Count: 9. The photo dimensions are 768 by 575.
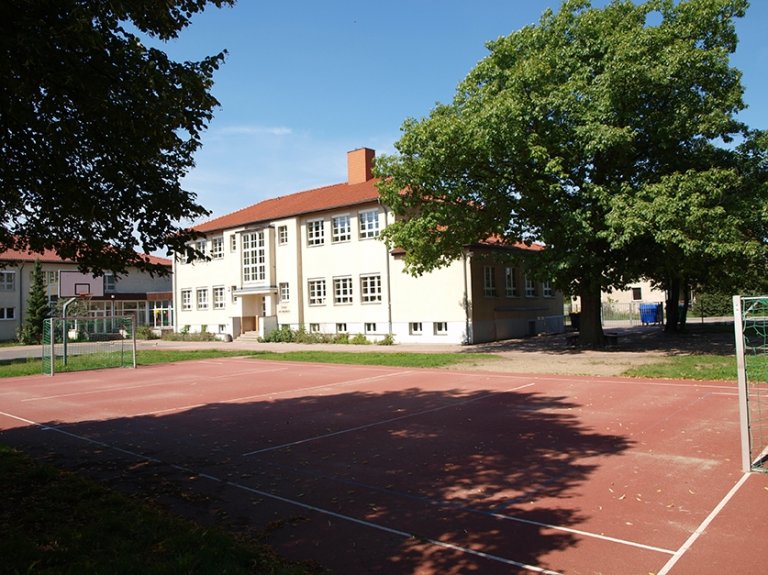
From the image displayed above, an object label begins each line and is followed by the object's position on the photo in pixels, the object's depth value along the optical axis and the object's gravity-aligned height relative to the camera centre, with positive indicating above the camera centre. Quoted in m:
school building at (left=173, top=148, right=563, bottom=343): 31.14 +1.66
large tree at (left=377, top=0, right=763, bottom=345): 19.62 +5.59
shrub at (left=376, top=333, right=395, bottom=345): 31.81 -1.54
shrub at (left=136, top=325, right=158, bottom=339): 47.22 -1.19
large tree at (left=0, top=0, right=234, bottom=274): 6.01 +2.16
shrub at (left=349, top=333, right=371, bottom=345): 33.15 -1.56
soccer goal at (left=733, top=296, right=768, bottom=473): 7.16 -1.07
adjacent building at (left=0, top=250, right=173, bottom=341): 50.97 +1.78
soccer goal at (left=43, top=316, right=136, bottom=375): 23.39 -1.06
